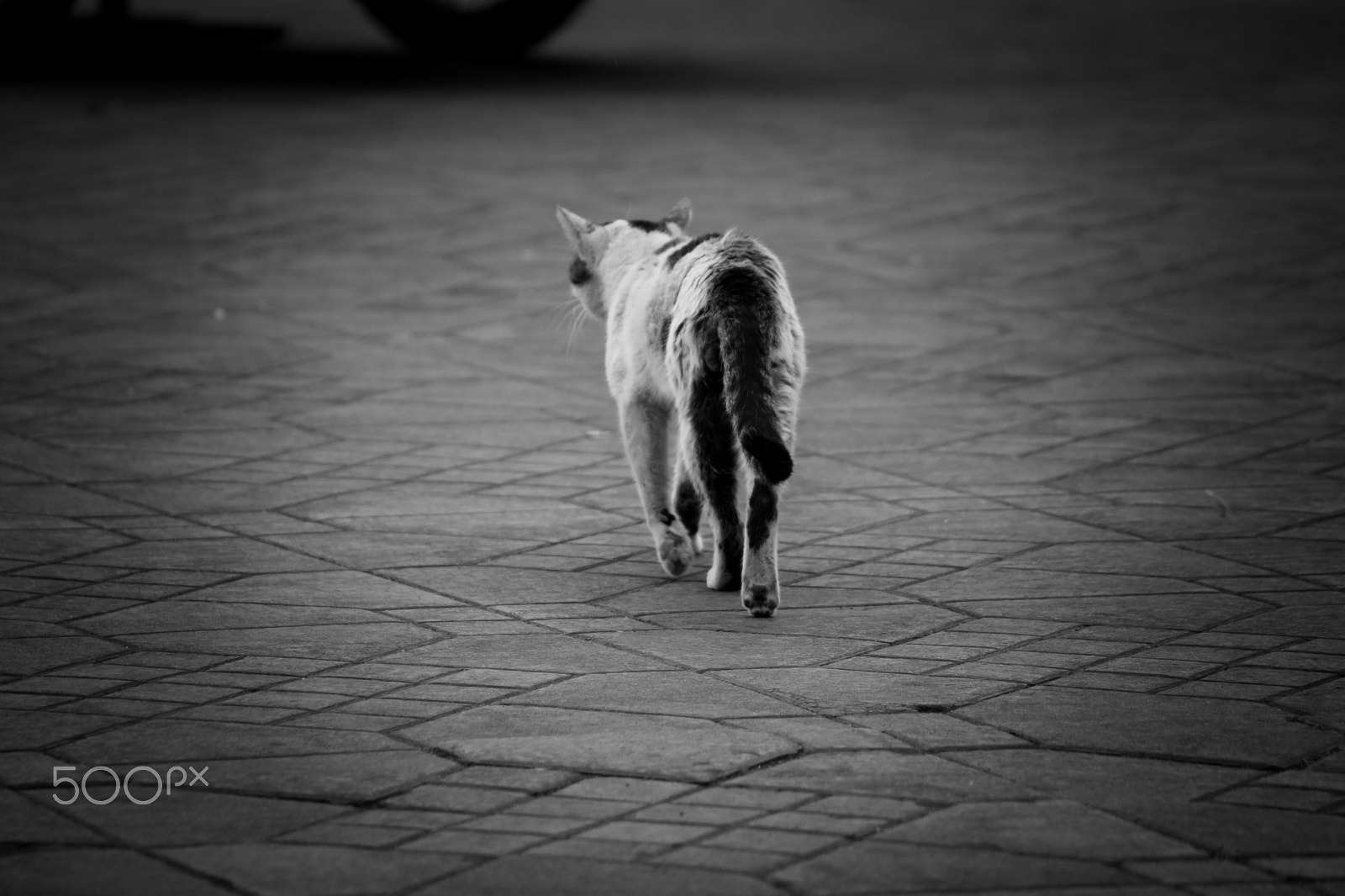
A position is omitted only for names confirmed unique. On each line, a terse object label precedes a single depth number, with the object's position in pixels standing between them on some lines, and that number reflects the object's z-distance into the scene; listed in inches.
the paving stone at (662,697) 303.7
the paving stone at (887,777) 268.8
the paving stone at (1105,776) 267.6
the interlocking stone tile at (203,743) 284.5
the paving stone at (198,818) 255.4
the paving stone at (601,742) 279.9
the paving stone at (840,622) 348.2
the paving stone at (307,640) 336.2
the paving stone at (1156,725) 286.2
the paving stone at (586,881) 237.9
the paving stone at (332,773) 271.1
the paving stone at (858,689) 307.1
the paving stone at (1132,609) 353.1
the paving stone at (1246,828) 249.8
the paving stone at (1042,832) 248.7
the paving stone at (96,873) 239.0
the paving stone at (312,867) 239.8
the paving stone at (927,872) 238.4
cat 352.5
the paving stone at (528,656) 327.6
